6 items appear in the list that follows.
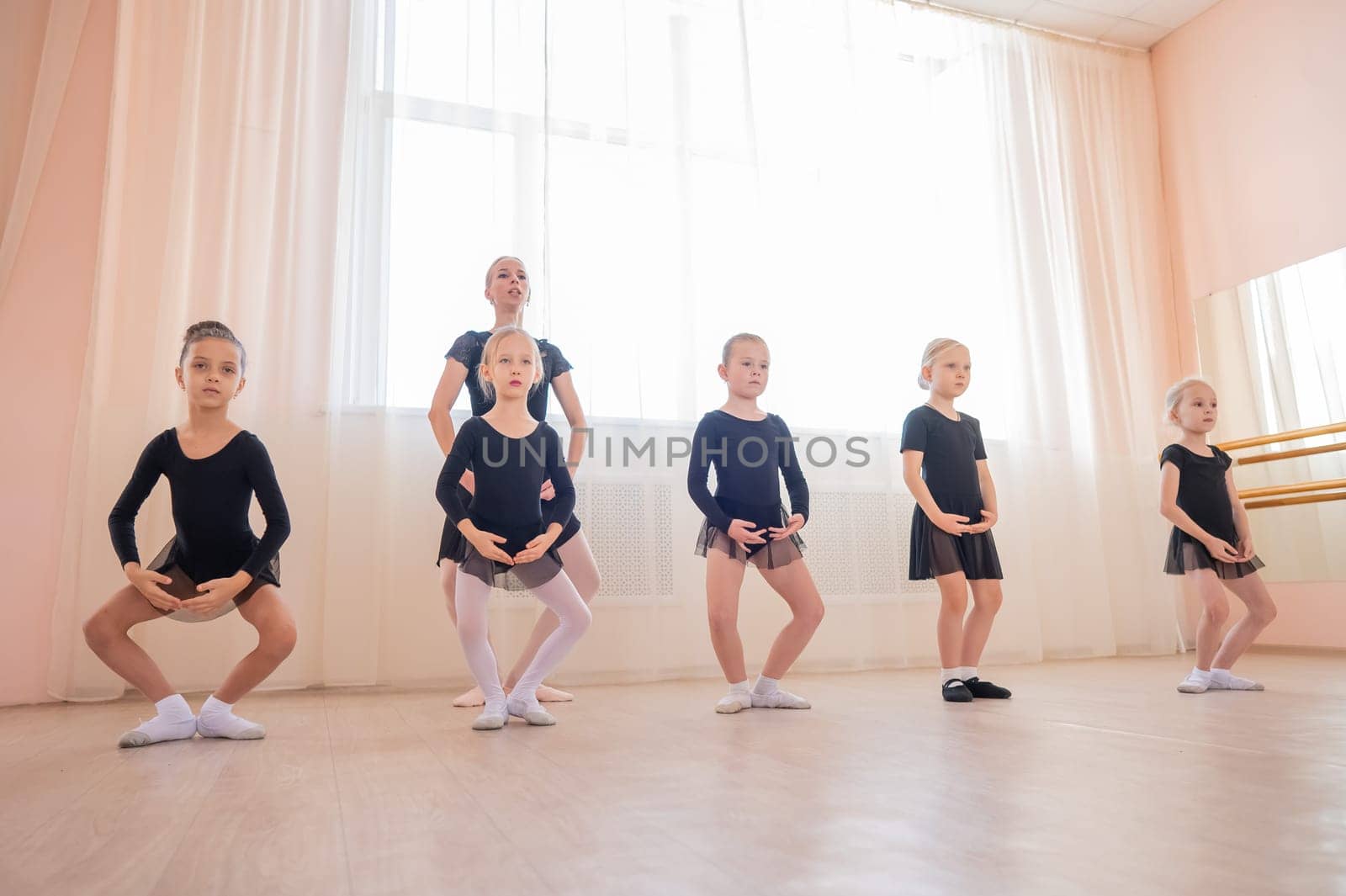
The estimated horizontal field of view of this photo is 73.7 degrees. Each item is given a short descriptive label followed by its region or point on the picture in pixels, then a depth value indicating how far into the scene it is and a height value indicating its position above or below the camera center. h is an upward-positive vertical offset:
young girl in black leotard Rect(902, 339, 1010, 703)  2.55 +0.16
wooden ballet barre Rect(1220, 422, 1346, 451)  3.88 +0.54
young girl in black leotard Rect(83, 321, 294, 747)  1.91 +0.10
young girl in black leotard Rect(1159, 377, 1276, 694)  2.61 +0.07
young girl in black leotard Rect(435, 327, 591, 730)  2.05 +0.14
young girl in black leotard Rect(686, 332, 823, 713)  2.34 +0.15
